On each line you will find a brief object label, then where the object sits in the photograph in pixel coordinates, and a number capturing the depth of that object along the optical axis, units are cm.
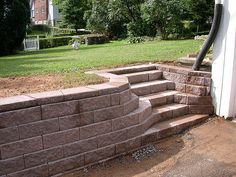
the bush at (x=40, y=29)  4019
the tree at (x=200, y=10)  1830
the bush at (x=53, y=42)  1991
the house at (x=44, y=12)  4650
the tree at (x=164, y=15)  1617
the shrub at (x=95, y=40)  1852
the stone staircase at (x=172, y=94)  533
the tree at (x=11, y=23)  1361
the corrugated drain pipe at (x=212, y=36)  540
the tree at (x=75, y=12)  3066
